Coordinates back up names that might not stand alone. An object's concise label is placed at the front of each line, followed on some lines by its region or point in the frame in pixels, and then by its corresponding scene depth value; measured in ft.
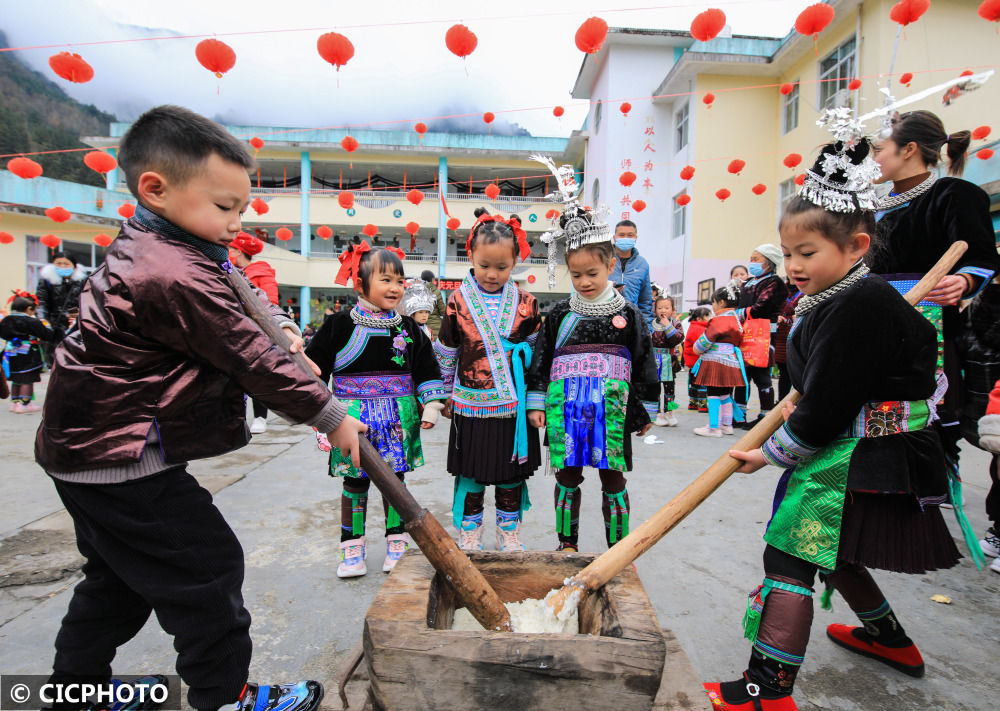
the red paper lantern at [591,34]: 22.04
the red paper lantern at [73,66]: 19.44
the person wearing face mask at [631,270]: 14.44
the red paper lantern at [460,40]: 21.50
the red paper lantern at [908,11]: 21.26
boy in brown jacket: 4.07
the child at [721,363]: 18.21
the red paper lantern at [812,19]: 23.25
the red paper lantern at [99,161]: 28.37
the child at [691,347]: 20.85
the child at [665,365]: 19.72
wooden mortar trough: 3.49
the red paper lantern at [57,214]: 40.52
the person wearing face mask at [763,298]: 17.78
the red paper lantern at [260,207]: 41.10
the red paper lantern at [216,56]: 19.27
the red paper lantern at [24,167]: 27.48
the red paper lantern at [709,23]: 21.66
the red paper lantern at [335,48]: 20.35
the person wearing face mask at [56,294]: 24.91
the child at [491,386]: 7.98
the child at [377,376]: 8.07
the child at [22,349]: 23.05
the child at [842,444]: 4.67
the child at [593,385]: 7.60
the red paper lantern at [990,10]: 18.95
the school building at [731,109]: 30.40
